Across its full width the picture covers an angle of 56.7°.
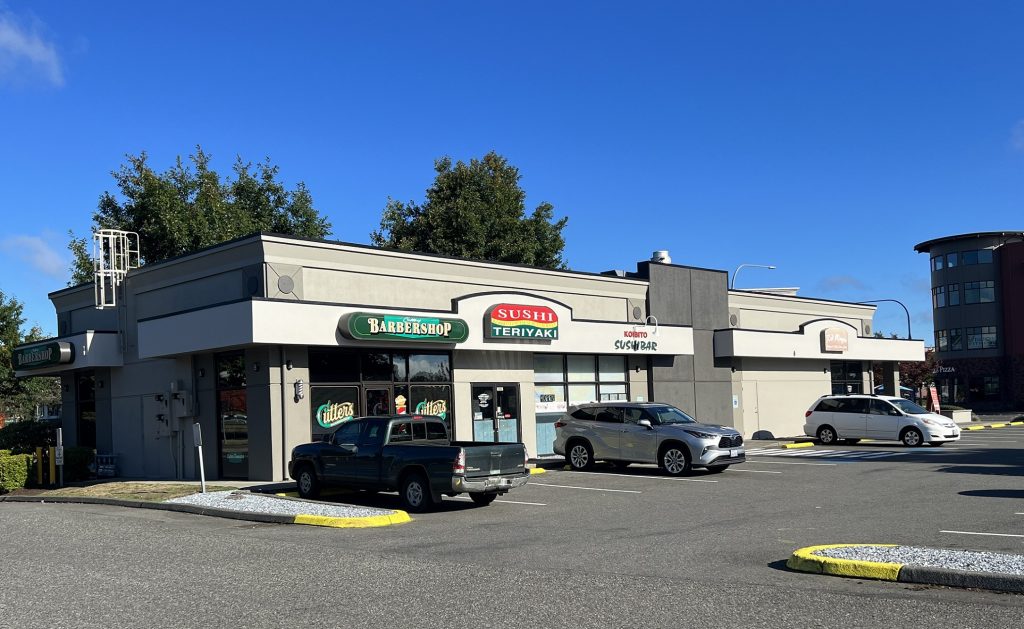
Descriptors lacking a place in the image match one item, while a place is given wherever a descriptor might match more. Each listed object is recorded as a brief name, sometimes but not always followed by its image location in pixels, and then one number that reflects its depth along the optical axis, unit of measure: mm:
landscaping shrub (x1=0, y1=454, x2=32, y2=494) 24969
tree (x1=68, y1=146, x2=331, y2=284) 42844
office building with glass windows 70750
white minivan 28906
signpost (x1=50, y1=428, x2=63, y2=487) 24562
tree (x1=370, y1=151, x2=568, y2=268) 50250
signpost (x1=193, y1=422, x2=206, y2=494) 19156
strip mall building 22078
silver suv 21109
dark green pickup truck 16484
